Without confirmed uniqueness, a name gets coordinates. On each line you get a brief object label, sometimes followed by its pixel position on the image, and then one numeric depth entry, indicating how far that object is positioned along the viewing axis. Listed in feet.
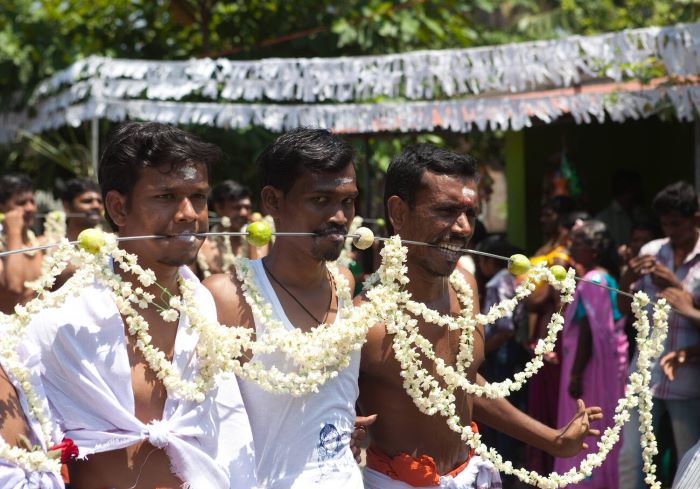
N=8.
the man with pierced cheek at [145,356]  10.14
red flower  9.70
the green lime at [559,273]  12.70
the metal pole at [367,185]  31.81
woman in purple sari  22.33
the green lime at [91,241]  10.28
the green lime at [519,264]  12.51
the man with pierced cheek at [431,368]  12.46
